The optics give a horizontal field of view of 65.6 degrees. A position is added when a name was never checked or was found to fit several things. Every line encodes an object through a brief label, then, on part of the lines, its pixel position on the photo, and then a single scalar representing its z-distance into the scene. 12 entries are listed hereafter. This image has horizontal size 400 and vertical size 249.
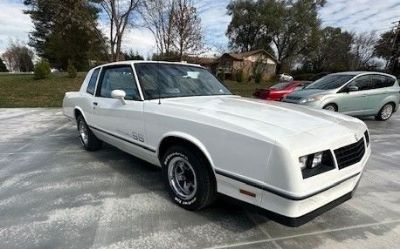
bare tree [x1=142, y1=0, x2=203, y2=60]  20.97
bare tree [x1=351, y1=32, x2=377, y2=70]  51.66
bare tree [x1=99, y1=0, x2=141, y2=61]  20.72
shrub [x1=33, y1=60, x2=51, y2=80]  20.80
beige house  39.20
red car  12.80
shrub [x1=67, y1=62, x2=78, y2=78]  22.19
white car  2.35
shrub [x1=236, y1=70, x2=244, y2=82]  28.51
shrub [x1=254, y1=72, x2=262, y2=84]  29.53
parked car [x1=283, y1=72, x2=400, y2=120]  8.59
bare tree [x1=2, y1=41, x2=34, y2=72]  68.38
